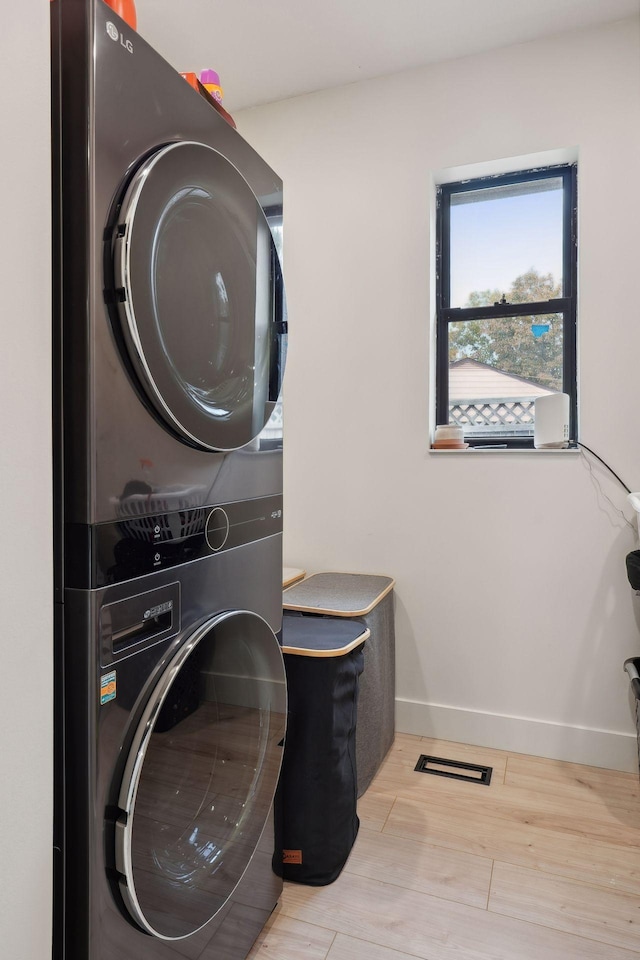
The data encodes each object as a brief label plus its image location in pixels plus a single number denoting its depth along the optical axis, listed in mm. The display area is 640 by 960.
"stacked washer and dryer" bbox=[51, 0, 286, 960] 780
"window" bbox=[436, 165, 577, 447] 2312
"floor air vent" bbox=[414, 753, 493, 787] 2023
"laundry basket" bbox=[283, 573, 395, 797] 1895
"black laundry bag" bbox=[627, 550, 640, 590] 1802
